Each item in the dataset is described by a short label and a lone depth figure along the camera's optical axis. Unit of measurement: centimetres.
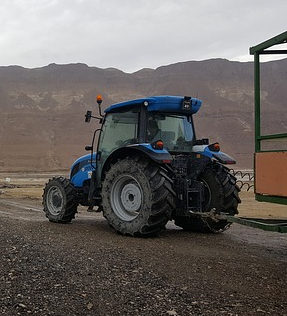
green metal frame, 528
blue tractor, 744
